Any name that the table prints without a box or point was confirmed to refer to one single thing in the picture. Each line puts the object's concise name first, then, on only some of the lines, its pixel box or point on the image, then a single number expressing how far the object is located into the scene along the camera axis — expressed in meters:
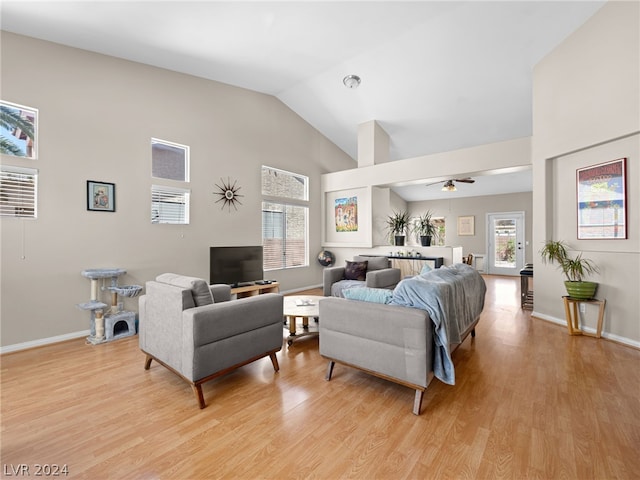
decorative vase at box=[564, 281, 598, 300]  3.82
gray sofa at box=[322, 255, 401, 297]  4.93
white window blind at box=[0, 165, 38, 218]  3.40
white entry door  9.32
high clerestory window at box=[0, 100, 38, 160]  3.44
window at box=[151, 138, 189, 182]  4.67
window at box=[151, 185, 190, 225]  4.64
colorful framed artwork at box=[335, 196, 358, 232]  7.02
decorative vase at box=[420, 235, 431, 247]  6.14
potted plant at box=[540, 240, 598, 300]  3.85
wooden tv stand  5.05
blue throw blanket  2.20
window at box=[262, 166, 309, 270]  6.36
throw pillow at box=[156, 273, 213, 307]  2.43
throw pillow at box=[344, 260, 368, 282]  5.44
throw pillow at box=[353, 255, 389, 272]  5.72
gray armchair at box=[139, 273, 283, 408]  2.27
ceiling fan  6.40
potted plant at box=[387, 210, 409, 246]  6.55
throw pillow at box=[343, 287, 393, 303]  2.43
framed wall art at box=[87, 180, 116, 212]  3.95
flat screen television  4.97
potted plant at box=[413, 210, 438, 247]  6.16
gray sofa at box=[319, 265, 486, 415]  2.17
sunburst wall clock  5.45
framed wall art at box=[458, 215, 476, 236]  10.12
